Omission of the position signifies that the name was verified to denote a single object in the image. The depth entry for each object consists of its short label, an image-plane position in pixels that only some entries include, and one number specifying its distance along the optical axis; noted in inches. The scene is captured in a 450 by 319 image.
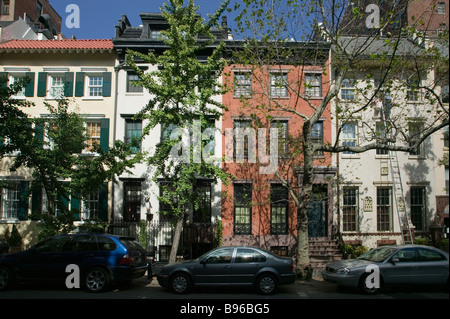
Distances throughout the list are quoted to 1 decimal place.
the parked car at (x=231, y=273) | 398.0
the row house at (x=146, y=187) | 660.7
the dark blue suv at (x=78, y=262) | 402.0
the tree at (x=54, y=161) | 510.6
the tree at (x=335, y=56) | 447.2
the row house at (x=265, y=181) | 666.2
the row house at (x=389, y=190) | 684.1
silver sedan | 394.3
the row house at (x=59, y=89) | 681.6
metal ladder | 662.5
